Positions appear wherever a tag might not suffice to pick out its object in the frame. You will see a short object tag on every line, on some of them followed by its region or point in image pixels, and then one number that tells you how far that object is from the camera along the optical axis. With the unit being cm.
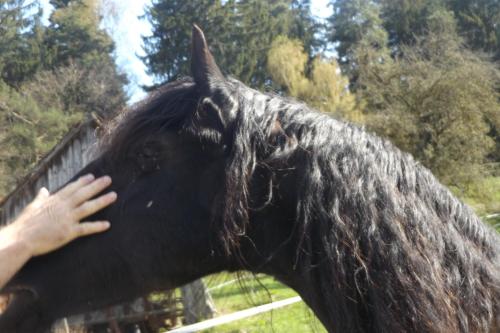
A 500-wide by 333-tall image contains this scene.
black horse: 152
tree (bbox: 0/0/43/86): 2942
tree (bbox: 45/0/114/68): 3134
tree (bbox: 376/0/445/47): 3722
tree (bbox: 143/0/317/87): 2594
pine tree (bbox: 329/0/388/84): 3972
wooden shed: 863
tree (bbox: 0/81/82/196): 2161
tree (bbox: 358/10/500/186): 1612
